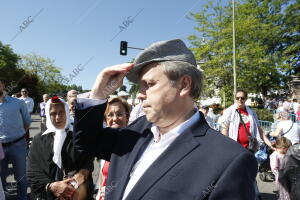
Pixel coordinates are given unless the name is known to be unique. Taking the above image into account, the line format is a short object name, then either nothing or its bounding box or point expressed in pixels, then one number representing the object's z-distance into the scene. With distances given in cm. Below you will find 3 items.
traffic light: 1379
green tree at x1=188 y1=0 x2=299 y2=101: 1864
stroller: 593
